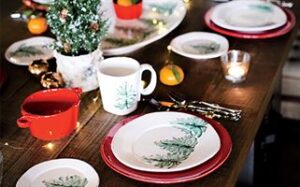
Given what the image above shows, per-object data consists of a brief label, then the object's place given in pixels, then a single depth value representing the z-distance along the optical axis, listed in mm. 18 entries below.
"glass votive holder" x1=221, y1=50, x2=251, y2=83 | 1717
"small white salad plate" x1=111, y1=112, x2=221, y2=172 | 1407
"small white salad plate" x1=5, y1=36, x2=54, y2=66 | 1837
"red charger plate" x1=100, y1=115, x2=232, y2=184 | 1363
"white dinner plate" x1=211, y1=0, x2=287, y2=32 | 1939
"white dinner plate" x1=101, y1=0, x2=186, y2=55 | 1866
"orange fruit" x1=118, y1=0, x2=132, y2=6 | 1989
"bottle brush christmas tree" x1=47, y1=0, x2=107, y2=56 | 1604
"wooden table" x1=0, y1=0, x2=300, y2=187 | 1431
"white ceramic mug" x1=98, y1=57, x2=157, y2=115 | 1564
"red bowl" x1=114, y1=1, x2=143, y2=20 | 1995
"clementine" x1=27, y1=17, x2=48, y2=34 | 1976
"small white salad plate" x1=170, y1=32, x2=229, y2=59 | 1830
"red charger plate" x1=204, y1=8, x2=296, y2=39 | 1912
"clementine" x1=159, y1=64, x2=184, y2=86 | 1698
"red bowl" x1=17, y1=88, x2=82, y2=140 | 1485
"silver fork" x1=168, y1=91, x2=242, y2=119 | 1575
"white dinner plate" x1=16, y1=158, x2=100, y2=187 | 1380
